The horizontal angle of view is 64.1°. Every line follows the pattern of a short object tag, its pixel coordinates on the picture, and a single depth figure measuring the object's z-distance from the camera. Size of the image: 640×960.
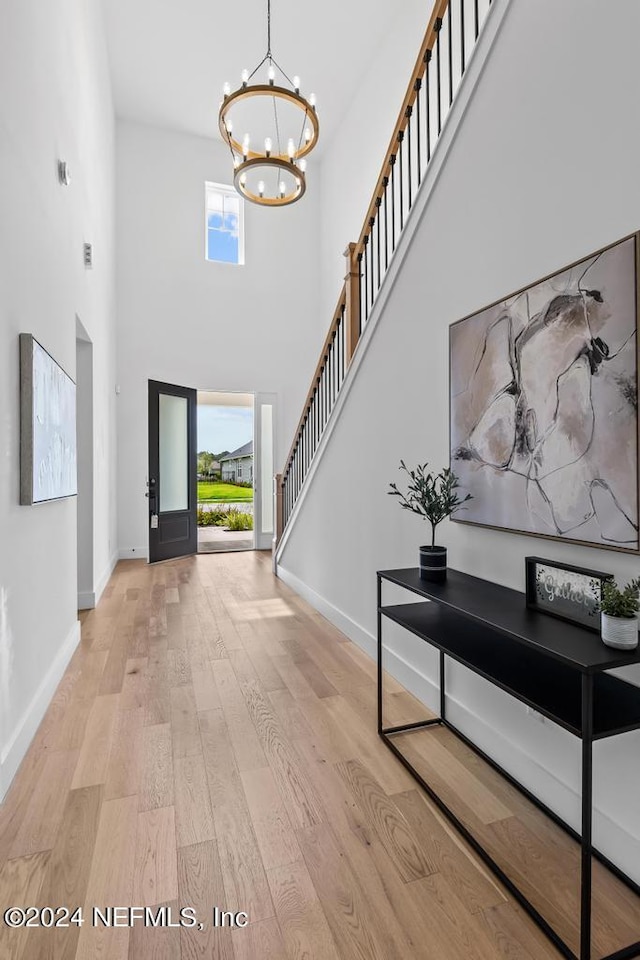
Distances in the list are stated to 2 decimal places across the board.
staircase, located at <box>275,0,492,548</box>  2.83
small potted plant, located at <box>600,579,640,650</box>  1.39
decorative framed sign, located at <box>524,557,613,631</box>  1.62
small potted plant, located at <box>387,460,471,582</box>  2.28
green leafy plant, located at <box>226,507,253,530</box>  10.75
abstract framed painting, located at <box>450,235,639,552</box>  1.58
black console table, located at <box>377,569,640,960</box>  1.31
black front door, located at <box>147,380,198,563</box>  6.66
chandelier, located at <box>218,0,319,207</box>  3.91
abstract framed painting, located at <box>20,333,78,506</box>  2.40
